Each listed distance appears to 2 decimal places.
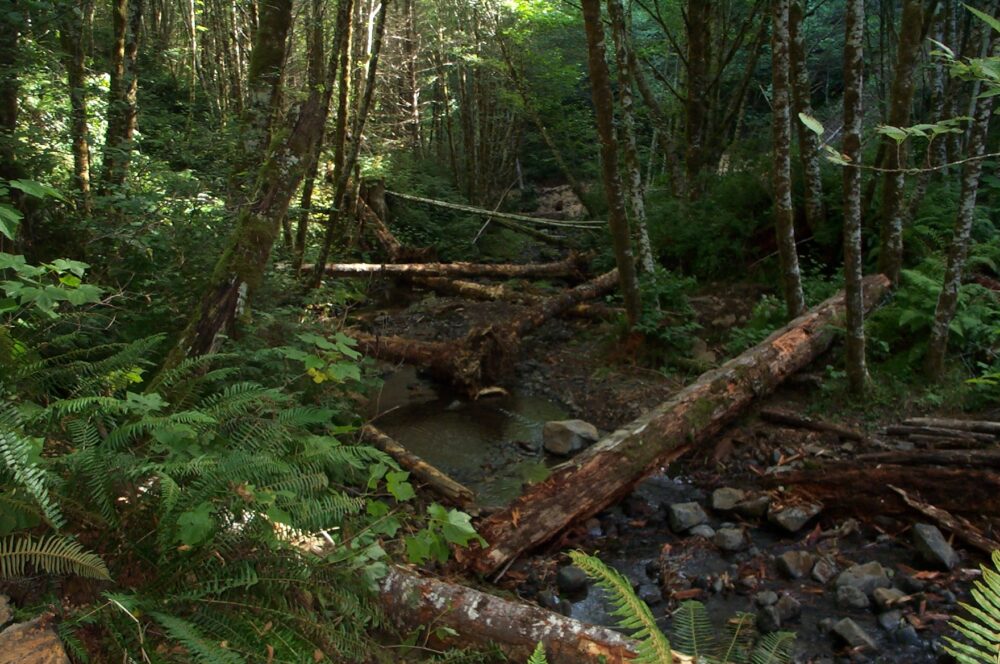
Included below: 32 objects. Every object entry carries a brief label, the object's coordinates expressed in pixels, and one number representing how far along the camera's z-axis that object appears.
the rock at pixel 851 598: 4.61
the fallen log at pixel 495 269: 13.42
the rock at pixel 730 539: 5.43
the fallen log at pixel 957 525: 4.88
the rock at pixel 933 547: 4.86
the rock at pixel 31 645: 2.06
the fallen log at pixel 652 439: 5.13
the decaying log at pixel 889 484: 5.23
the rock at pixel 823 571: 4.95
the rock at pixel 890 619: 4.36
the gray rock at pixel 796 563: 5.03
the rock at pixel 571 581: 4.93
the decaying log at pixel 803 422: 6.69
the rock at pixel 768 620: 4.45
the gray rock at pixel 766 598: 4.70
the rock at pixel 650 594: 4.86
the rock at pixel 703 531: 5.66
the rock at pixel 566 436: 7.44
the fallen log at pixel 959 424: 5.62
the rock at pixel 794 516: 5.55
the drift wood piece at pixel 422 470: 5.77
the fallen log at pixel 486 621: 3.24
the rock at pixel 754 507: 5.85
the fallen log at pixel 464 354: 9.10
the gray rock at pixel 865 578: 4.75
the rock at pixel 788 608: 4.54
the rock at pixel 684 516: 5.78
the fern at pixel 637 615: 2.29
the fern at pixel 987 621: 1.81
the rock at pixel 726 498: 6.01
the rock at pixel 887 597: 4.55
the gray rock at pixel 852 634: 4.17
